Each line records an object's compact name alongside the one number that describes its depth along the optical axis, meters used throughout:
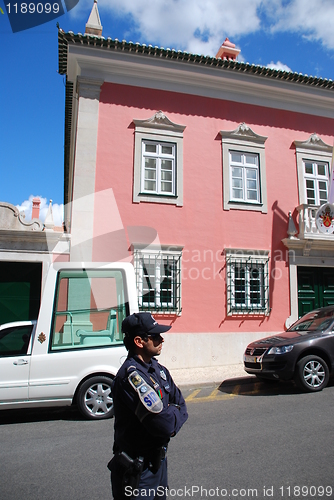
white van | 6.07
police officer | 2.11
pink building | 11.56
